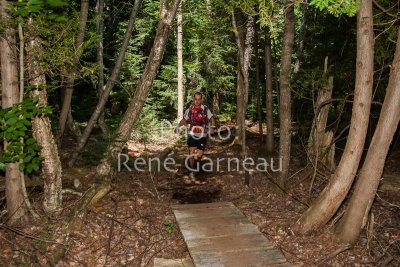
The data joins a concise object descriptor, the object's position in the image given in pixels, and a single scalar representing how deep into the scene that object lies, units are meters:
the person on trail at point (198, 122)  9.29
